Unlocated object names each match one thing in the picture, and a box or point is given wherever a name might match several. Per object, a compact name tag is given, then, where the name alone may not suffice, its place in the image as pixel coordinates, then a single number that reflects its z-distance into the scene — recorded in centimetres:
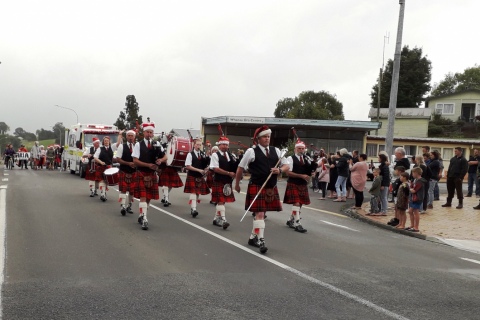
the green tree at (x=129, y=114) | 7719
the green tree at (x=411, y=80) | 6688
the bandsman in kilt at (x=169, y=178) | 1318
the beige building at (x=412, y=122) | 5028
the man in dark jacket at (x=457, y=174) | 1564
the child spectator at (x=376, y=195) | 1412
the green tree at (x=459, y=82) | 7575
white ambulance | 2469
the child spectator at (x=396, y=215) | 1262
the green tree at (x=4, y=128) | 15773
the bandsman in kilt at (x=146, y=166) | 1005
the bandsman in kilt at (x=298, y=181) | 1078
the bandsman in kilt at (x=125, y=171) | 1134
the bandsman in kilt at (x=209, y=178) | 1200
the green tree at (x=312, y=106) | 6938
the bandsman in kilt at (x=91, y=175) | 1504
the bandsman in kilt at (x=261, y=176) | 829
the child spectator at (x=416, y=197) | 1187
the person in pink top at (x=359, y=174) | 1512
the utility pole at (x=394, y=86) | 1644
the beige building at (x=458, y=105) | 5569
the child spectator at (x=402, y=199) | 1203
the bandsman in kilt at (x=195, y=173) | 1179
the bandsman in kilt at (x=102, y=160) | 1440
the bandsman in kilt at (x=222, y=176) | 1063
